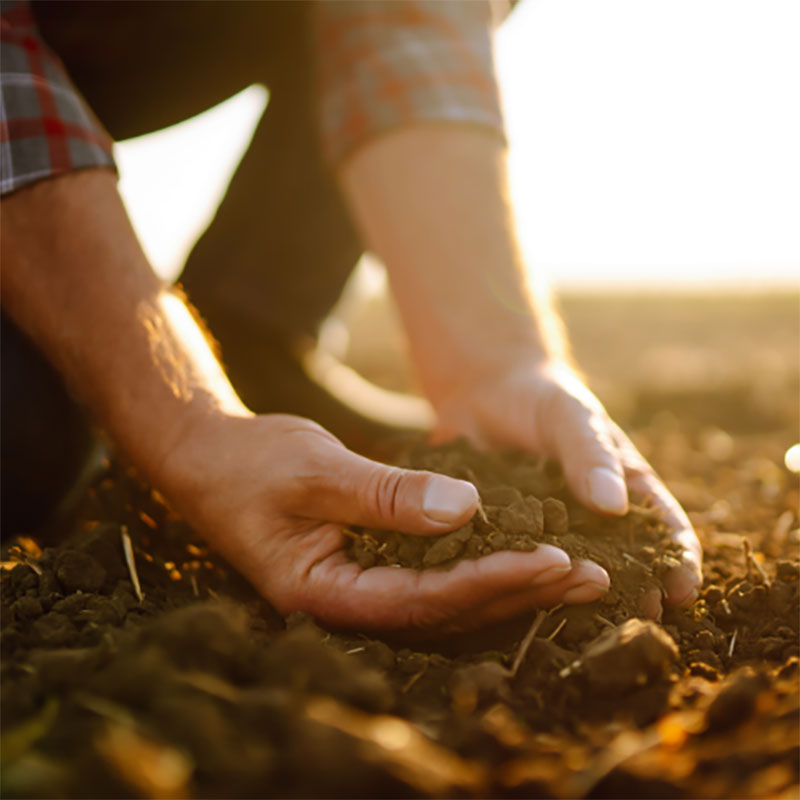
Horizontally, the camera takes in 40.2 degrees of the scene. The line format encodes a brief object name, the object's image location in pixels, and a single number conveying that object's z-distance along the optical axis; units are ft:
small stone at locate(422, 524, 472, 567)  1.27
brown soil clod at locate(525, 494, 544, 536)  1.30
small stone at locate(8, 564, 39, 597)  1.29
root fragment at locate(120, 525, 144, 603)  1.35
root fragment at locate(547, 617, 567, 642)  1.23
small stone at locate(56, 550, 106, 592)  1.31
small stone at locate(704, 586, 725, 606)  1.39
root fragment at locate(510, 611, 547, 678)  1.16
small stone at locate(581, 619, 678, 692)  1.10
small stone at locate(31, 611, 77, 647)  1.17
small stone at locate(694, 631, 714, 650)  1.26
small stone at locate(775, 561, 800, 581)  1.44
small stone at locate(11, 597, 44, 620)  1.23
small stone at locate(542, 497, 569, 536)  1.34
